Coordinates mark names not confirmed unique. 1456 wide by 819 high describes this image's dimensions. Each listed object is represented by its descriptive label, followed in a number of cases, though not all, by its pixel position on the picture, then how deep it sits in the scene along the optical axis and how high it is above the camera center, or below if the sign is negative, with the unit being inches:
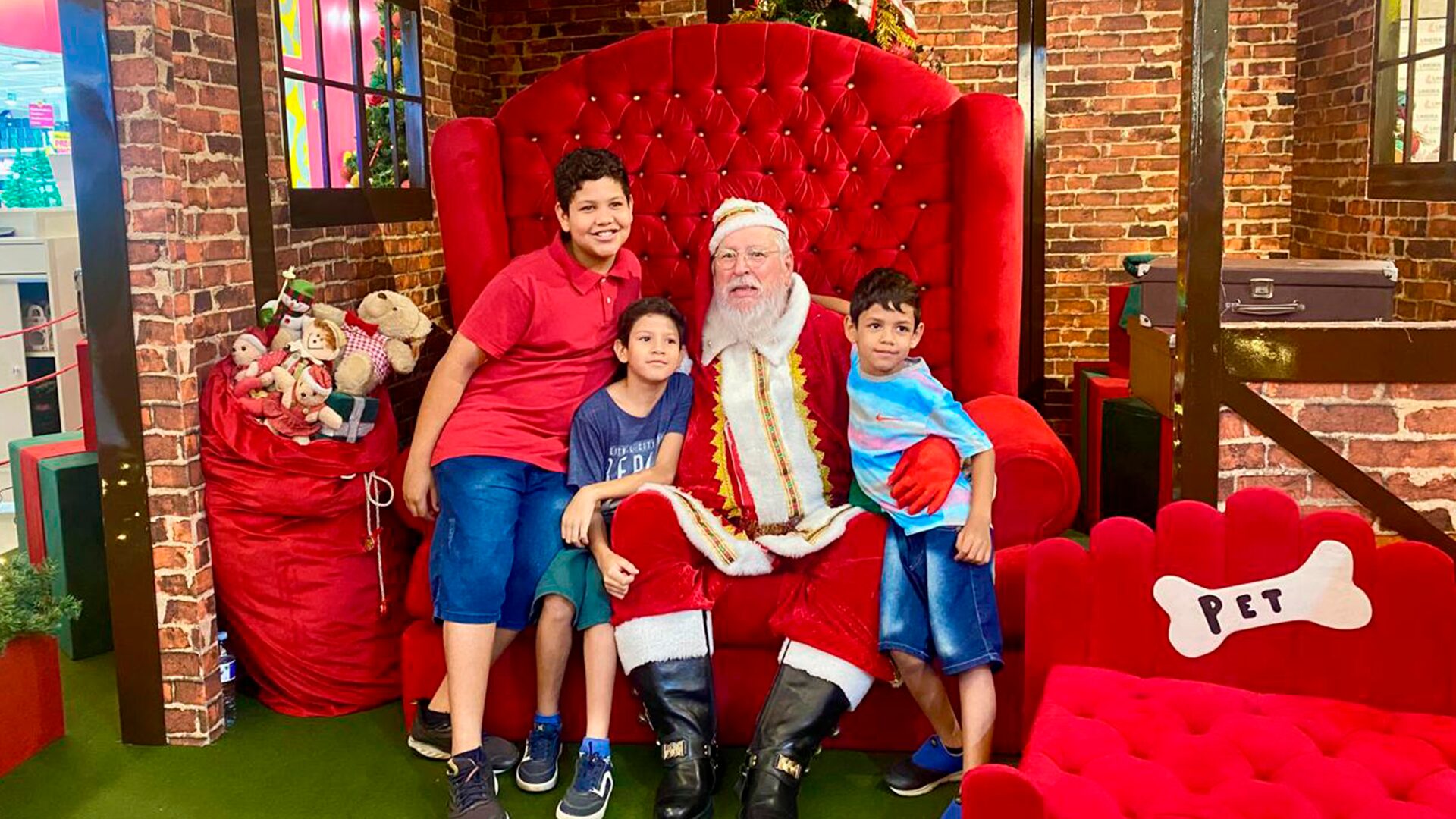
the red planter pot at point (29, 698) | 125.0 -43.1
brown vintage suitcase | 127.2 -5.7
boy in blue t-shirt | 115.7 -24.4
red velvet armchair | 146.0 +9.1
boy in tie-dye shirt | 109.7 -25.5
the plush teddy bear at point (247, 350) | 132.2 -9.8
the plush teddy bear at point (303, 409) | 131.4 -15.8
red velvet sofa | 77.6 -32.1
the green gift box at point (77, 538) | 152.4 -33.3
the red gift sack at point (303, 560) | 130.8 -31.9
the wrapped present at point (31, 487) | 158.6 -28.2
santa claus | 111.3 -25.6
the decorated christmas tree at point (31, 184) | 277.4 +15.1
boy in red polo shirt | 118.3 -17.1
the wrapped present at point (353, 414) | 135.4 -17.1
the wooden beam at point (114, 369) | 121.3 -10.9
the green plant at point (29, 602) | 123.9 -33.3
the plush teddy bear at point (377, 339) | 137.6 -10.0
